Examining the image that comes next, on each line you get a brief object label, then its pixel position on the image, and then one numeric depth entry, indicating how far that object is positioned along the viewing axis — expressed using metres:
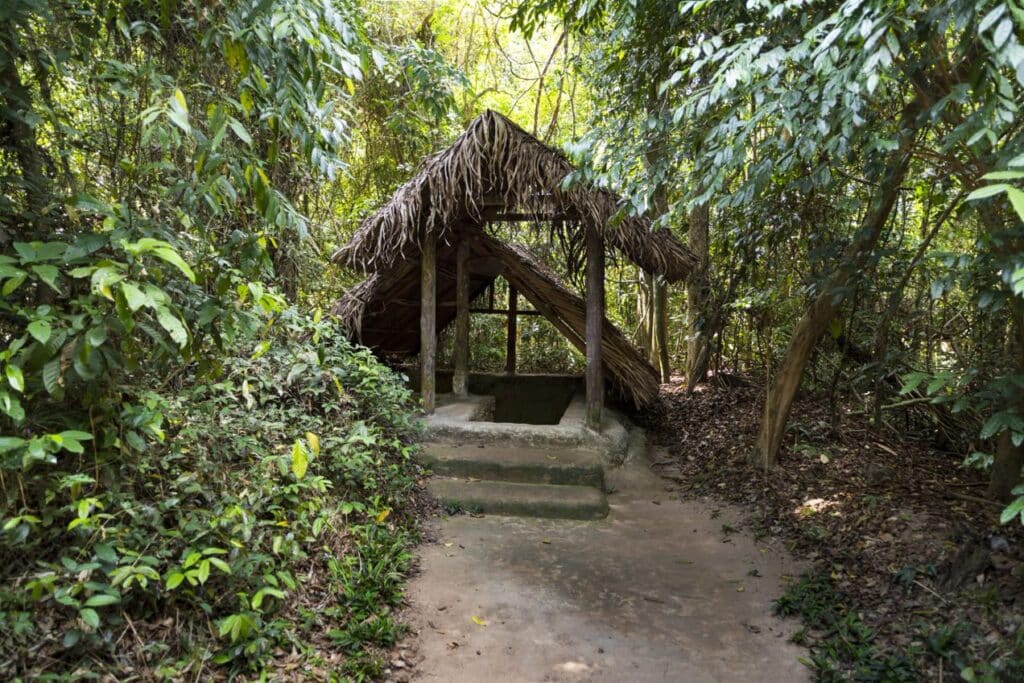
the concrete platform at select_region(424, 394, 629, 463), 5.78
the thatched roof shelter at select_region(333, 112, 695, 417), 5.43
